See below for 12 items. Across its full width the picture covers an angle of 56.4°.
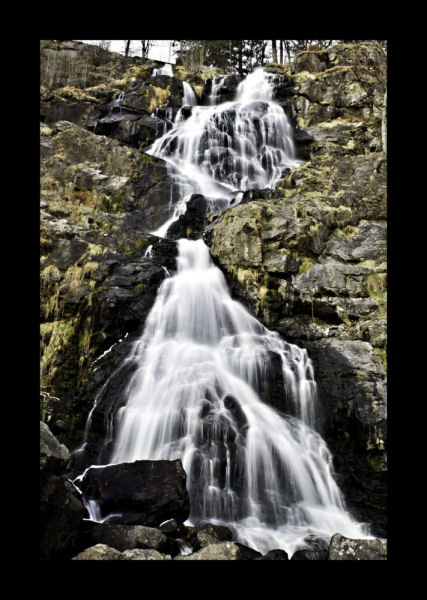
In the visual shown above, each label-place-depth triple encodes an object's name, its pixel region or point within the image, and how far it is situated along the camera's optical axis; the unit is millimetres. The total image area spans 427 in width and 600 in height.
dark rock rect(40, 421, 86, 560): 4301
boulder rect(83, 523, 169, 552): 4875
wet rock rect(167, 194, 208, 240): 13852
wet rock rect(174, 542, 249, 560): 4520
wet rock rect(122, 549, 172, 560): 4418
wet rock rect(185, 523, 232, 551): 5461
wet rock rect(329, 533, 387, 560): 4539
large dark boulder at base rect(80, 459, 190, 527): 5895
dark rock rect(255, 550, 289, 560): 5078
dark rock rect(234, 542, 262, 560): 4730
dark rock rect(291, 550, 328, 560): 5398
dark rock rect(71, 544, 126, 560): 4309
